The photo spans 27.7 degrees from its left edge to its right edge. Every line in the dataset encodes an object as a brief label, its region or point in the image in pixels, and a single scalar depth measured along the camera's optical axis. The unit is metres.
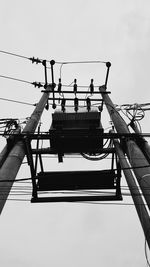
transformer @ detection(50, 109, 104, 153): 6.45
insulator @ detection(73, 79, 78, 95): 10.61
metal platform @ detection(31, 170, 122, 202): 6.54
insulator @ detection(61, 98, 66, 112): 8.79
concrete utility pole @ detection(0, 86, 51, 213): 4.26
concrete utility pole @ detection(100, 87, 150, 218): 4.27
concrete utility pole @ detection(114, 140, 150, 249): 4.03
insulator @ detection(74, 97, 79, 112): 8.23
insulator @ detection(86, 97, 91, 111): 8.25
